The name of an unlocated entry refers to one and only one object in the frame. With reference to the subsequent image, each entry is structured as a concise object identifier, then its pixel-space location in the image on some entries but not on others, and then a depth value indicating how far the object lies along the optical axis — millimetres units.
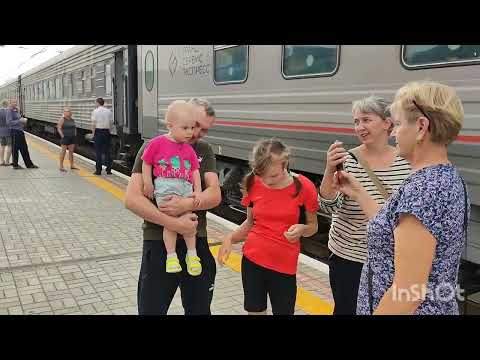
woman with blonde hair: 1396
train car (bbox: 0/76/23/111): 31078
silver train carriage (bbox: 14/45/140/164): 10242
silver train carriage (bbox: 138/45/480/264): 3387
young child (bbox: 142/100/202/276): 2344
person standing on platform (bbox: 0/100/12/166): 12092
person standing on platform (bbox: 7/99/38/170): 11453
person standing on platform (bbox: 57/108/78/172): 11211
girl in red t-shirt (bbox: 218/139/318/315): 2615
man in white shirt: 10586
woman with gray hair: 2428
